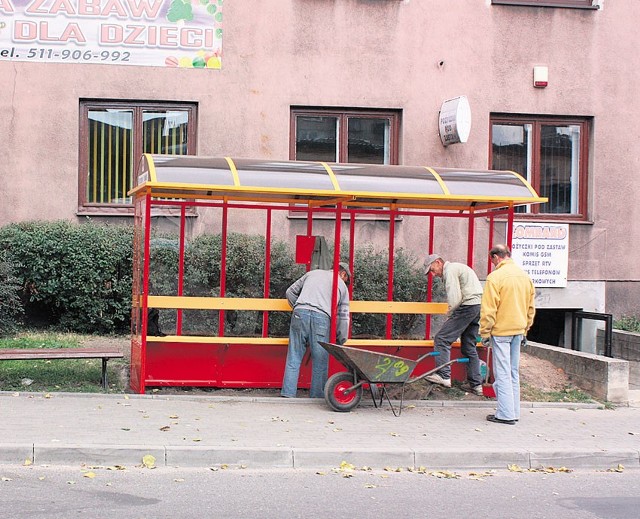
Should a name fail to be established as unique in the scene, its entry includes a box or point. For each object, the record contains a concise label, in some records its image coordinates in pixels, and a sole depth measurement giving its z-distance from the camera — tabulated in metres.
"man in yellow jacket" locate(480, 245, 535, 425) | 9.38
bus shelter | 9.59
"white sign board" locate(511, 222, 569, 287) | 15.16
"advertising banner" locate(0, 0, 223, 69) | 14.16
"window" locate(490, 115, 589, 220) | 15.73
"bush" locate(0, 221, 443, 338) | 12.39
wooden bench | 9.48
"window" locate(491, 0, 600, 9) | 15.29
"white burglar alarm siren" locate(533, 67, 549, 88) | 15.29
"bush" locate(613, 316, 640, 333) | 15.12
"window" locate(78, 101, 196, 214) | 14.60
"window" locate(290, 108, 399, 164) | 15.09
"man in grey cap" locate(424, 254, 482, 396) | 10.35
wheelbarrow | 9.20
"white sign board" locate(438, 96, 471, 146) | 14.48
